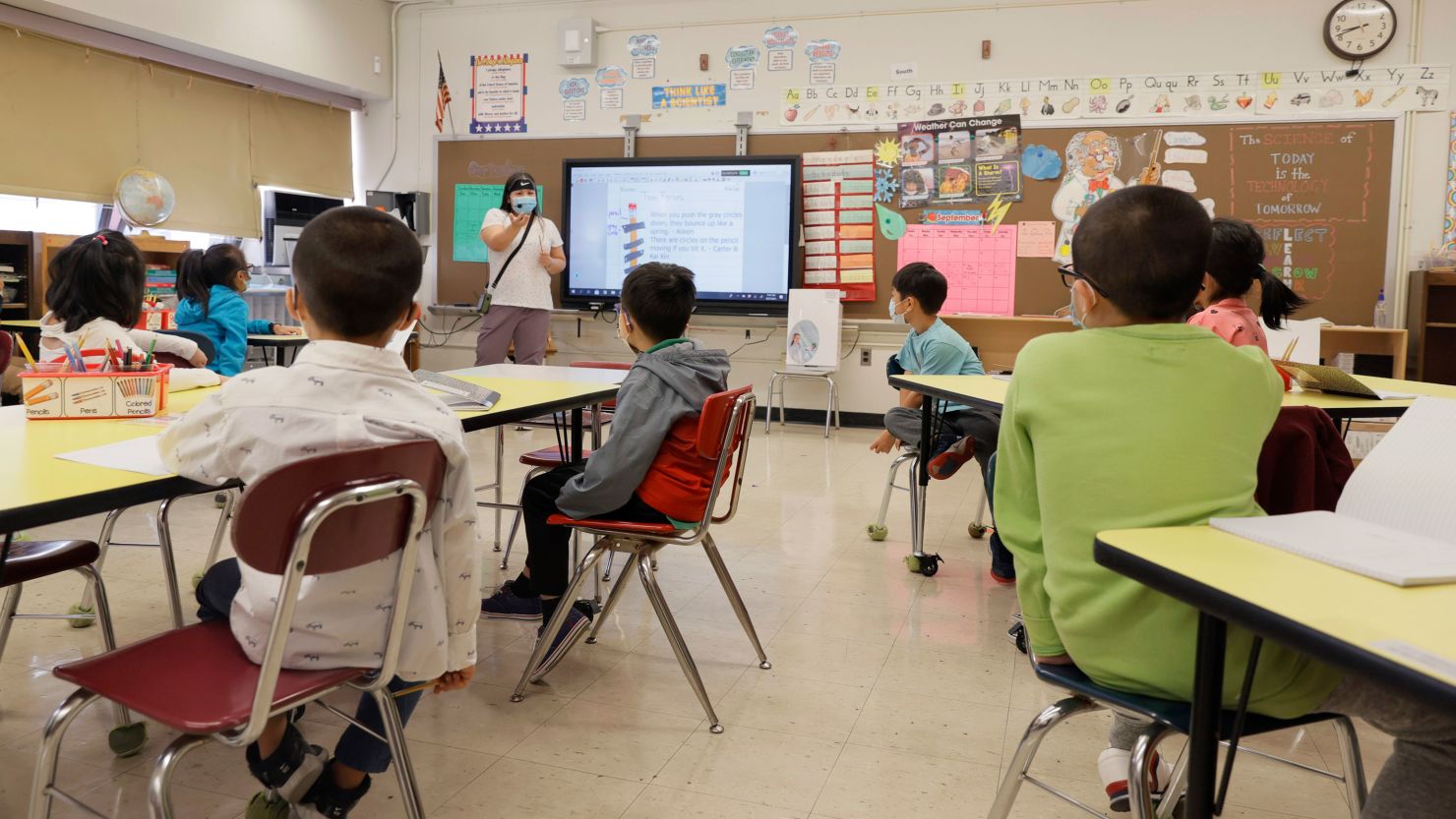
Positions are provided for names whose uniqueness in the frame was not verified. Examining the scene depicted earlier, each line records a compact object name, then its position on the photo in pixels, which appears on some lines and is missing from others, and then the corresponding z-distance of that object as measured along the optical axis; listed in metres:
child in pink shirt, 2.41
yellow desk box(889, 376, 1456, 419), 2.36
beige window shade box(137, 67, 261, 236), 5.72
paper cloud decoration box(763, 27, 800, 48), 6.13
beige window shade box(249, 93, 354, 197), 6.39
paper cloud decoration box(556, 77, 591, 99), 6.55
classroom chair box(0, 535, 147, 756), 1.61
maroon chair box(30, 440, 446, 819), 1.06
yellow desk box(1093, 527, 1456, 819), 0.71
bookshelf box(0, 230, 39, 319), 5.00
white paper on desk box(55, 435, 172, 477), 1.34
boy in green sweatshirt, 1.11
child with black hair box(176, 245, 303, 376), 3.73
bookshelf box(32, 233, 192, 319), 5.05
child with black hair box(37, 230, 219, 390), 2.15
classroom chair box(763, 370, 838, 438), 6.03
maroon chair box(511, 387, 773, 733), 1.95
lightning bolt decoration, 5.83
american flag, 6.88
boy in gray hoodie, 2.01
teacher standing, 5.27
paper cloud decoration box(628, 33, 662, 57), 6.39
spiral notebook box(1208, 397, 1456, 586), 0.95
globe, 5.48
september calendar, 5.85
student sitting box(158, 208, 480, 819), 1.21
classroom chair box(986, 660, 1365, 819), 1.12
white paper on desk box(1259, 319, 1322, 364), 3.98
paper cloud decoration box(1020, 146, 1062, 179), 5.70
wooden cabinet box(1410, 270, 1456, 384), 5.06
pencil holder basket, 1.68
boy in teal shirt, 3.06
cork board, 5.25
